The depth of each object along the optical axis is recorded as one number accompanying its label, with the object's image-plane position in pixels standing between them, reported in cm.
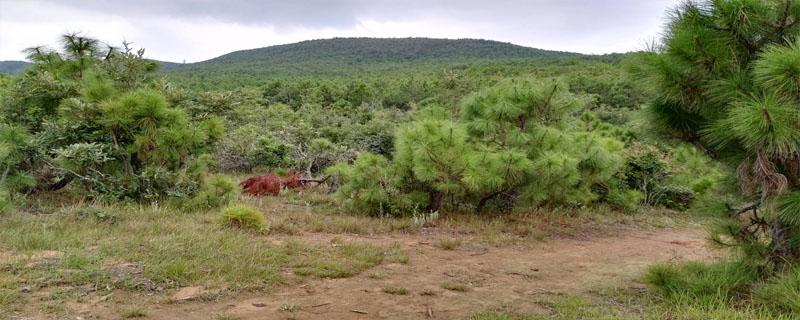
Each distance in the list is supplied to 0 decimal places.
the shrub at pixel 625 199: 1021
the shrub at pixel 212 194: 787
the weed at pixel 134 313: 382
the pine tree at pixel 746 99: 345
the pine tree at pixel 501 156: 767
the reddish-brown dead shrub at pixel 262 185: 1009
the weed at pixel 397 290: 472
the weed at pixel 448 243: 657
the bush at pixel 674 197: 1120
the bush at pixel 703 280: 412
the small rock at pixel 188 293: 426
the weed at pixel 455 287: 489
